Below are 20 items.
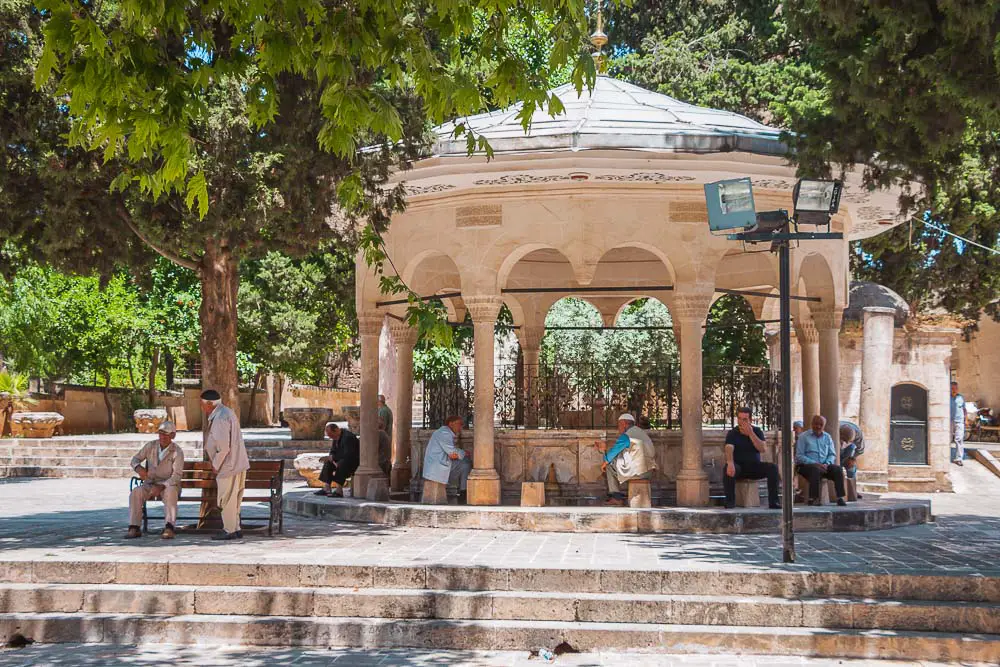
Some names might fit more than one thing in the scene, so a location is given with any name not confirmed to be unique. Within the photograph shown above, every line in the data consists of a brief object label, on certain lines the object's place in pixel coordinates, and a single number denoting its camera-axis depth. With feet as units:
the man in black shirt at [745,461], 43.34
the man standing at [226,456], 37.37
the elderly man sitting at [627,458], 44.01
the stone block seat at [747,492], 43.96
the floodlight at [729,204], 32.17
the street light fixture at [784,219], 32.12
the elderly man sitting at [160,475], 38.32
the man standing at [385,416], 54.13
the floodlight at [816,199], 32.40
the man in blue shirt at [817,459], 45.60
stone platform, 41.39
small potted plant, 95.45
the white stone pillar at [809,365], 53.62
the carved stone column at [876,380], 60.54
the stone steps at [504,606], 28.99
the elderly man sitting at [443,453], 46.01
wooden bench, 39.81
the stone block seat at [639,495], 43.60
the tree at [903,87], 31.68
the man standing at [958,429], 77.00
